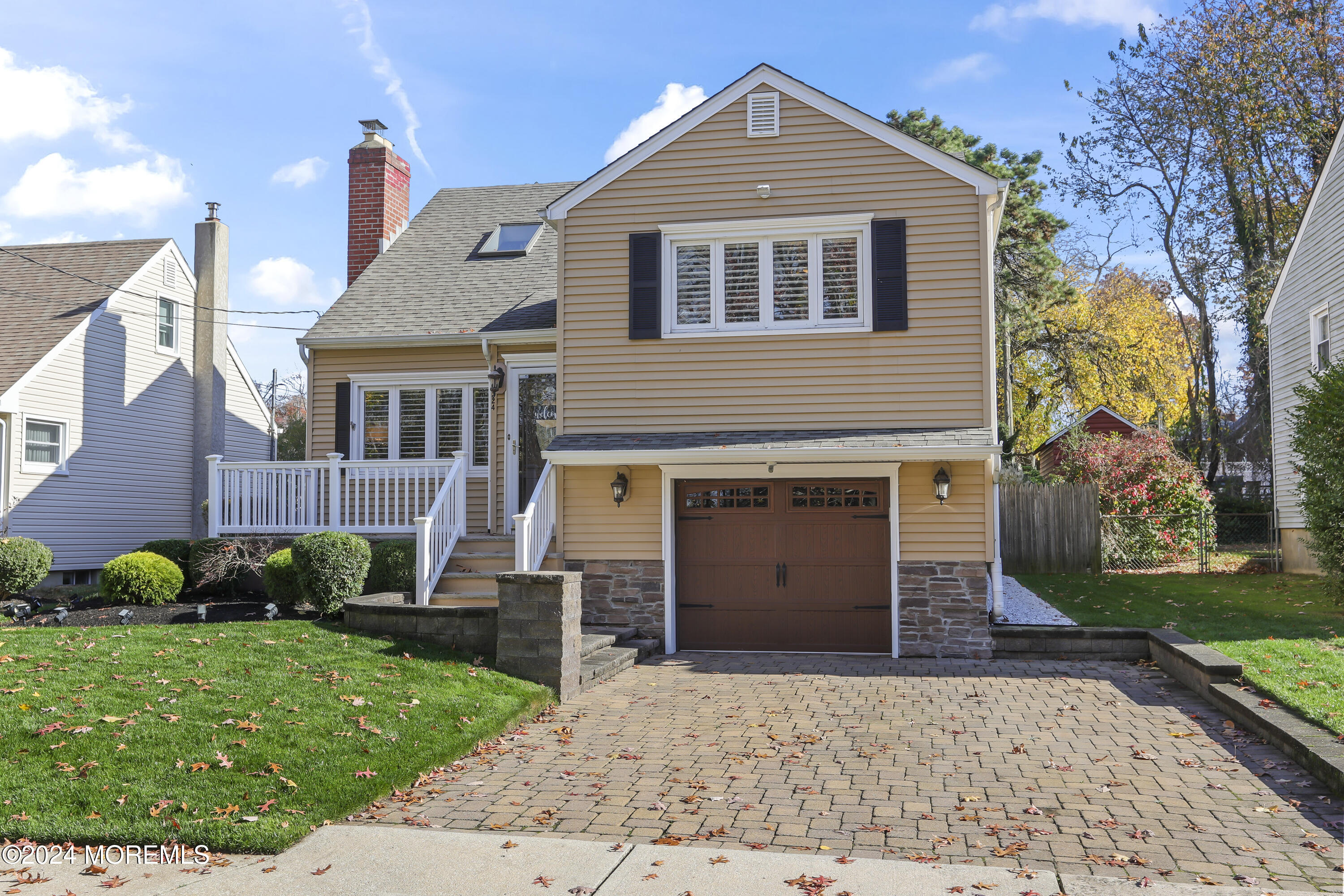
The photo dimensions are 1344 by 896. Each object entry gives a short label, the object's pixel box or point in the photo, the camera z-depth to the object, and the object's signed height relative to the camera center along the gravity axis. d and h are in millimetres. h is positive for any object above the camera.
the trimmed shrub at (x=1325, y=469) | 11141 +418
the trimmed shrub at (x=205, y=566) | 11617 -694
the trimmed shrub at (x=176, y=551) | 12125 -528
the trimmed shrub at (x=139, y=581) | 10953 -818
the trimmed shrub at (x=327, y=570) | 10039 -644
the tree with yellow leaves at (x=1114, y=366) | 29766 +4363
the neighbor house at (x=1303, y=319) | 15555 +3240
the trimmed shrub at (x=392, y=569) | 11344 -724
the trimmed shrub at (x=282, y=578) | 10422 -759
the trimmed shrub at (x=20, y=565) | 12422 -728
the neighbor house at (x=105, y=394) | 17094 +2221
